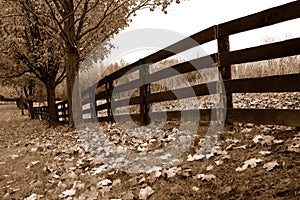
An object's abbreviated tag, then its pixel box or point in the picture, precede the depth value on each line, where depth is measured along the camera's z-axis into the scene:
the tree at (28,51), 14.48
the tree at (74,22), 11.23
